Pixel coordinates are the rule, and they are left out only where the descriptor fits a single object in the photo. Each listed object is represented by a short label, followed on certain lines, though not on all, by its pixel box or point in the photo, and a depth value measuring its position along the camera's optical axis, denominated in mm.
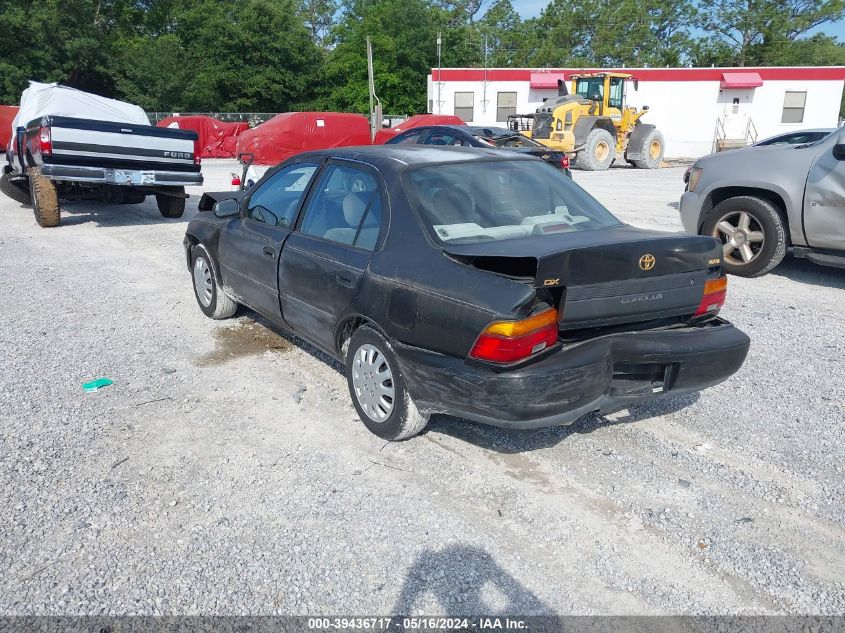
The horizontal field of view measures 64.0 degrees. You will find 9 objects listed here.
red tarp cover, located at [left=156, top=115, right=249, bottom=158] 27531
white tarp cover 12508
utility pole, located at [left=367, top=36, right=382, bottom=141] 24984
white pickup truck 9852
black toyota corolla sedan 3045
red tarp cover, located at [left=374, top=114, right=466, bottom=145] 23803
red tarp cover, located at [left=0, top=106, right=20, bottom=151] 29080
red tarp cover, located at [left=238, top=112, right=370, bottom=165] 22531
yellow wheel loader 21669
